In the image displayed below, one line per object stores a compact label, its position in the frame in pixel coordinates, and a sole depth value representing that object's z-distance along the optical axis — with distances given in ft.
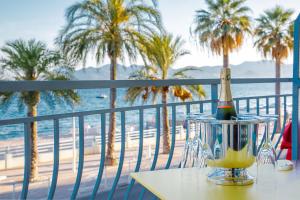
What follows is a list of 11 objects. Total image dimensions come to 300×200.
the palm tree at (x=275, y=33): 66.69
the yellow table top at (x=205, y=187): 3.42
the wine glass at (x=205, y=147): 3.88
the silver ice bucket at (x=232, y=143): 3.80
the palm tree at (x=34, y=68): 46.44
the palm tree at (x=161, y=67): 49.52
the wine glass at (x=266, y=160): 3.97
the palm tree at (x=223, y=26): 62.34
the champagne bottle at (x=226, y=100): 3.97
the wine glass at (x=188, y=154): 4.33
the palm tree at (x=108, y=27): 48.67
